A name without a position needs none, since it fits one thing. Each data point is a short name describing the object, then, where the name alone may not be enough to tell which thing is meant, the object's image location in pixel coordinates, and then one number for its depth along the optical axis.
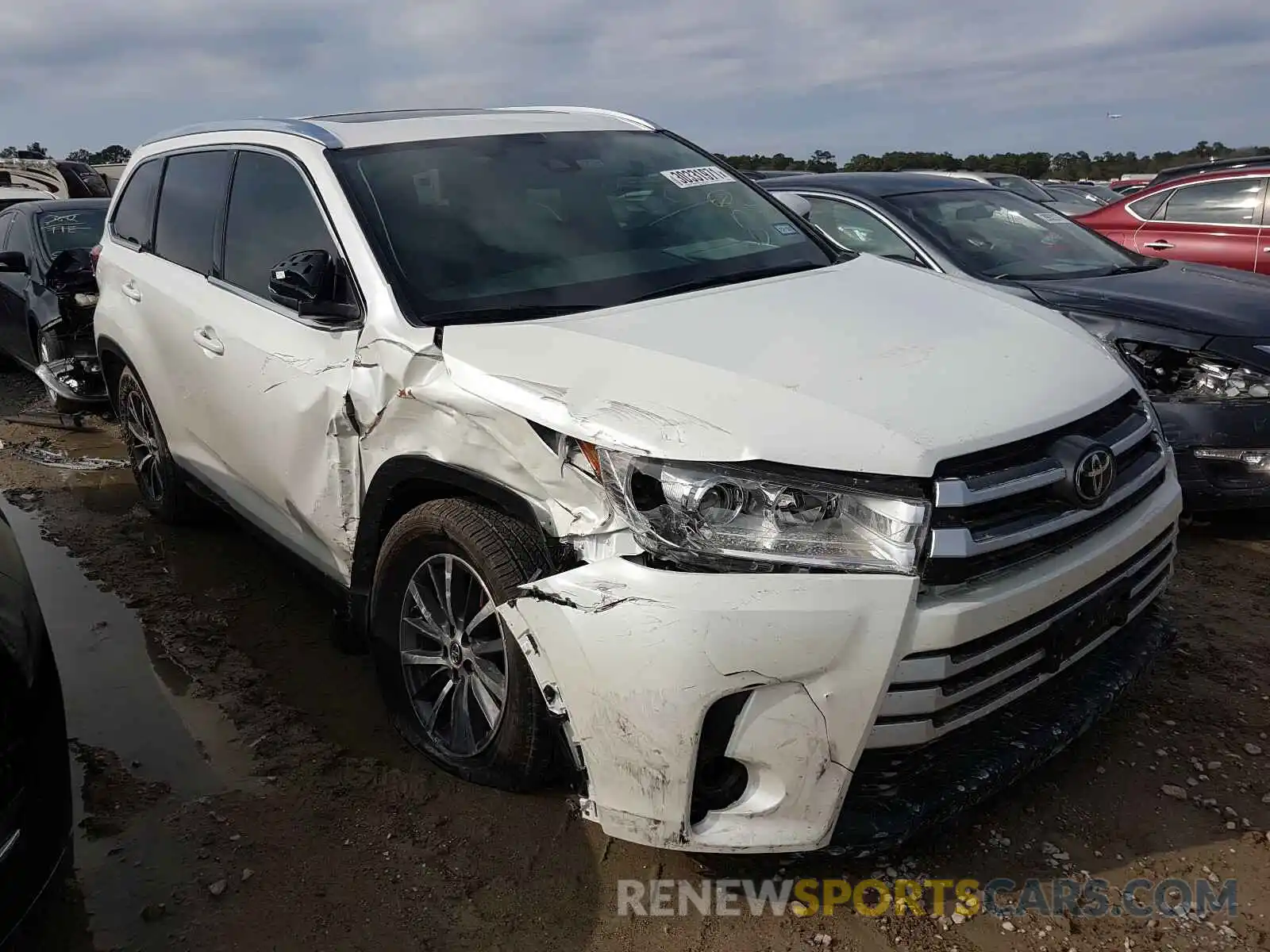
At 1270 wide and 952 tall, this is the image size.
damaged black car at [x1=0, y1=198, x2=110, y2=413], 6.96
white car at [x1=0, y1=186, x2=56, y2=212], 11.04
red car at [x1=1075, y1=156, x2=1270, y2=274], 8.29
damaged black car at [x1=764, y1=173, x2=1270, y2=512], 4.28
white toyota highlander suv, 2.15
